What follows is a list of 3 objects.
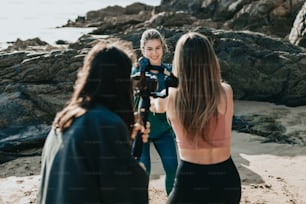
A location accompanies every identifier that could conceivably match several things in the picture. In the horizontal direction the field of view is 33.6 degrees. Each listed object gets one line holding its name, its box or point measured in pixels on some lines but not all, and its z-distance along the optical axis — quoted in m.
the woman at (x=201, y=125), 2.51
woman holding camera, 3.90
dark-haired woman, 1.66
